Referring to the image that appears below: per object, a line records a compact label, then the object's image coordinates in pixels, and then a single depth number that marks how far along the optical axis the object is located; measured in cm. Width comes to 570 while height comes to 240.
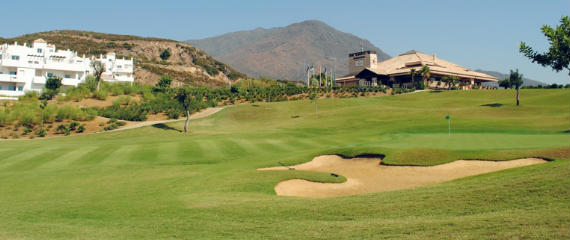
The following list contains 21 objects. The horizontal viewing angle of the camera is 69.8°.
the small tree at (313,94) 8358
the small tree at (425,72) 9661
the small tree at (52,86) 7815
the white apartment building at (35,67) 8519
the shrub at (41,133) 5422
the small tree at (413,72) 9984
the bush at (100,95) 7824
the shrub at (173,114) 6836
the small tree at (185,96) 5286
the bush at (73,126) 5686
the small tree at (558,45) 3619
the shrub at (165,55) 17070
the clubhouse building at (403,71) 10956
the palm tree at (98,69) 8639
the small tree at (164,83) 9097
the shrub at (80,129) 5617
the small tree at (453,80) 9896
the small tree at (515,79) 6850
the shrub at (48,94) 7727
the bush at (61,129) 5586
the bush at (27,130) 5491
